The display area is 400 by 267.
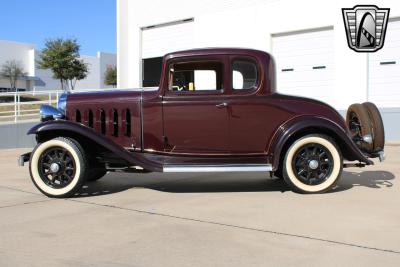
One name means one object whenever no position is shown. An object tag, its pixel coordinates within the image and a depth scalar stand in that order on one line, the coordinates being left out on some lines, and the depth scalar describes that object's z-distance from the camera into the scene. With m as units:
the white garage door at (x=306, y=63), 16.38
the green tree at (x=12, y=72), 64.94
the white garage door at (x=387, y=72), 14.86
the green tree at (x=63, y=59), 53.22
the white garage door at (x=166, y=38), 20.81
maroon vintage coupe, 6.26
